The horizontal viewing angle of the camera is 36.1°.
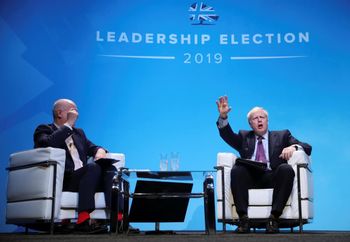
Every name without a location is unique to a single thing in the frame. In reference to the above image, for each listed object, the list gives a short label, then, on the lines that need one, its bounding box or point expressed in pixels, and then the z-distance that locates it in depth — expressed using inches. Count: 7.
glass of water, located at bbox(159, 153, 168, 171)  148.9
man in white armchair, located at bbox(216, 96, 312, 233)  148.3
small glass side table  140.2
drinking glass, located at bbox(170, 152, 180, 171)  149.3
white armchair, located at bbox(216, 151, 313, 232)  150.9
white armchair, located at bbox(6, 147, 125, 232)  147.0
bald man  148.1
